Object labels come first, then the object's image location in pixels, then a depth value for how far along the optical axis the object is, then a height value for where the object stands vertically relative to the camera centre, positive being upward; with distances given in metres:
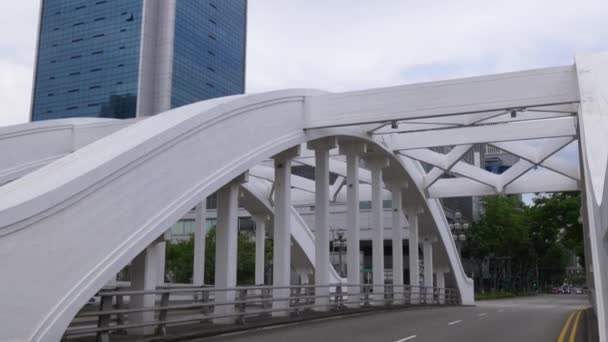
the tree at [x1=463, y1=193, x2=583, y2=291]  45.06 +3.84
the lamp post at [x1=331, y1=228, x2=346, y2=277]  40.51 +2.98
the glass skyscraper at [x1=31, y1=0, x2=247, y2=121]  106.06 +38.71
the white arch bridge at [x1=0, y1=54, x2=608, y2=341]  9.93 +3.13
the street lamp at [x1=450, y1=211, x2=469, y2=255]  38.25 +3.20
